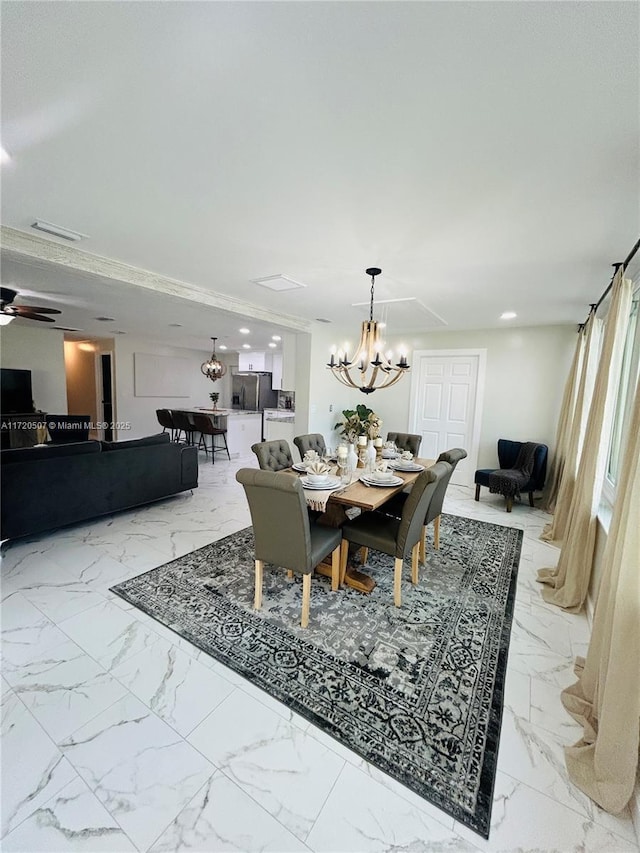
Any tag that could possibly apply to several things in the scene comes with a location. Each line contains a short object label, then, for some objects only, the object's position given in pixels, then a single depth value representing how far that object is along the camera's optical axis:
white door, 5.61
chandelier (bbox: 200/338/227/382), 7.98
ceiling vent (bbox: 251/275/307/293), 3.20
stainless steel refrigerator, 10.05
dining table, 2.46
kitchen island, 7.32
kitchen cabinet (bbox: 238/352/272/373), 9.49
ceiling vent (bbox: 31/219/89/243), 2.29
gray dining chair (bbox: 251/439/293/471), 3.41
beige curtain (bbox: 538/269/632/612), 2.48
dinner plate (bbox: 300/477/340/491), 2.63
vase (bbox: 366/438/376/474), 3.36
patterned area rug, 1.52
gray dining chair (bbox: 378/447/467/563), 2.90
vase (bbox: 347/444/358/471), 3.21
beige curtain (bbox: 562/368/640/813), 1.31
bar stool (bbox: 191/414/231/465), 6.85
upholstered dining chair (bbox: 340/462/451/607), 2.38
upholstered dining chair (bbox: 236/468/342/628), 2.09
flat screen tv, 6.13
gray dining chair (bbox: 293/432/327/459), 4.03
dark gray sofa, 3.09
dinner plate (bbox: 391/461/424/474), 3.38
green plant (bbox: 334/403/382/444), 3.61
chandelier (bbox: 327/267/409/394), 3.01
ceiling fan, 3.87
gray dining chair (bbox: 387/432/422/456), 4.39
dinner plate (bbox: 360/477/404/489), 2.82
